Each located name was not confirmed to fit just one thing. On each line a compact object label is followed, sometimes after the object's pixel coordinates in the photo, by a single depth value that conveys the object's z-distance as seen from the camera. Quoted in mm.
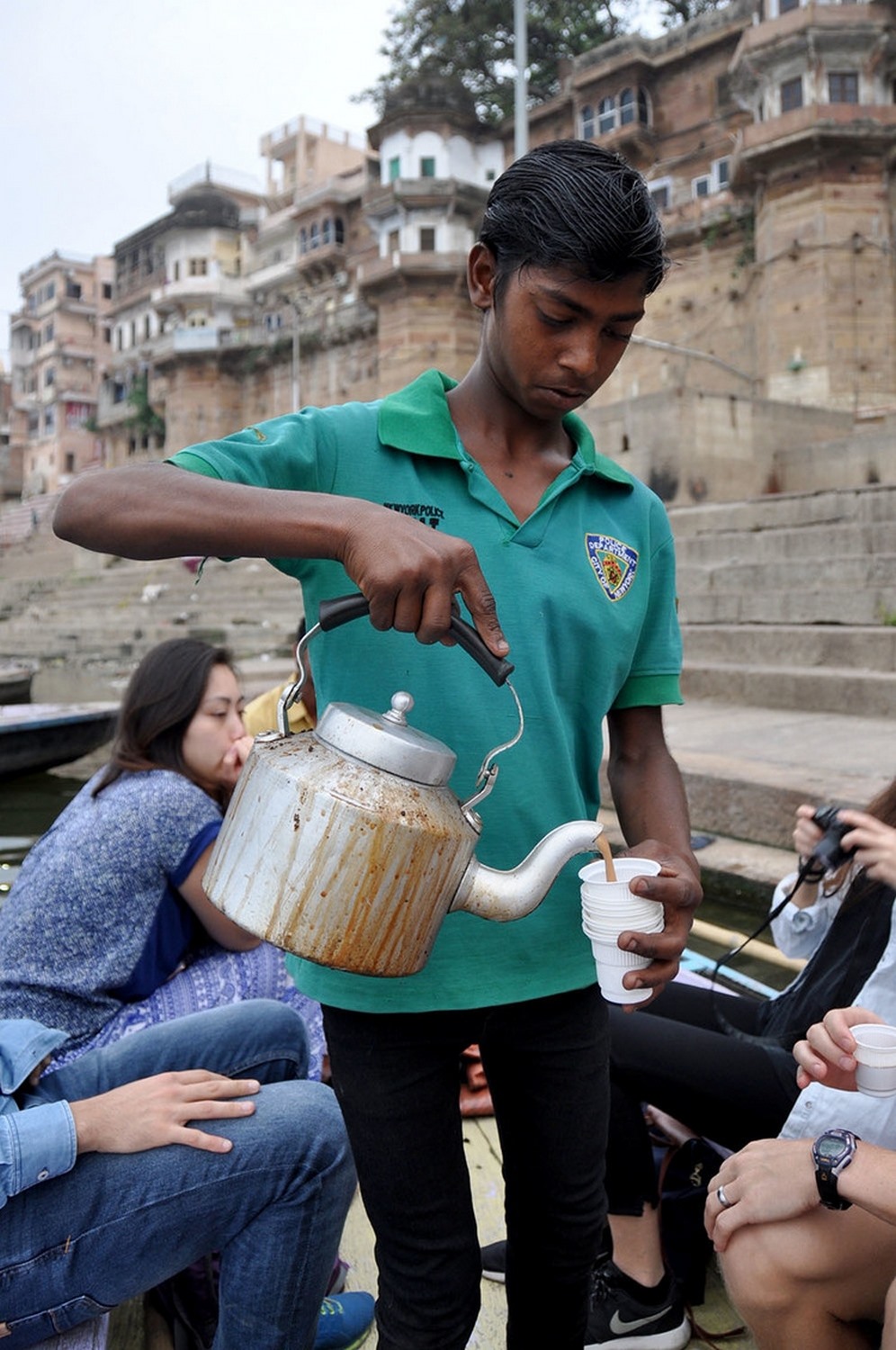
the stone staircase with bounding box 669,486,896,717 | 7480
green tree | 31359
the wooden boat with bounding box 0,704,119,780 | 8391
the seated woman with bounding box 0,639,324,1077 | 2148
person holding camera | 2021
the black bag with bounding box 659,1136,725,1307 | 2174
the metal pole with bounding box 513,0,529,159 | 12320
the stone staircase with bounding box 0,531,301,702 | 14555
